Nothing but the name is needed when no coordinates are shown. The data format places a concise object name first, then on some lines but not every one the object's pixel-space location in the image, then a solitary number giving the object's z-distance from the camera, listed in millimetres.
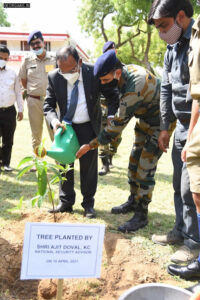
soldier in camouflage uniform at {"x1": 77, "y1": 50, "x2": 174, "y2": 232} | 2602
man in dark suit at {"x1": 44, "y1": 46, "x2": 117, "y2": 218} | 3002
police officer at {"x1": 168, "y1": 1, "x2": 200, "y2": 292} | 1842
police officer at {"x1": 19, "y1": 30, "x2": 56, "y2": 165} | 4930
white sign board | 1620
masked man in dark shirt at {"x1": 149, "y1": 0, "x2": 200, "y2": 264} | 2332
